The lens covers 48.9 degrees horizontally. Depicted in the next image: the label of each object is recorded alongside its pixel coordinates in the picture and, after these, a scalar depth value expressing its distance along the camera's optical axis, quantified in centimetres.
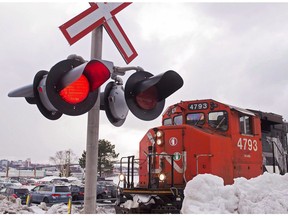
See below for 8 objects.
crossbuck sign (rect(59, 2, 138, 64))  273
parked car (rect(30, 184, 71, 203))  2148
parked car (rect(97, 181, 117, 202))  2416
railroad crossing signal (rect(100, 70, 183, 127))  276
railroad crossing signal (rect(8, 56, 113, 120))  237
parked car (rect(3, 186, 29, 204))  2266
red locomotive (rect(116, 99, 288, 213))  866
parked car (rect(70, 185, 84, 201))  2378
